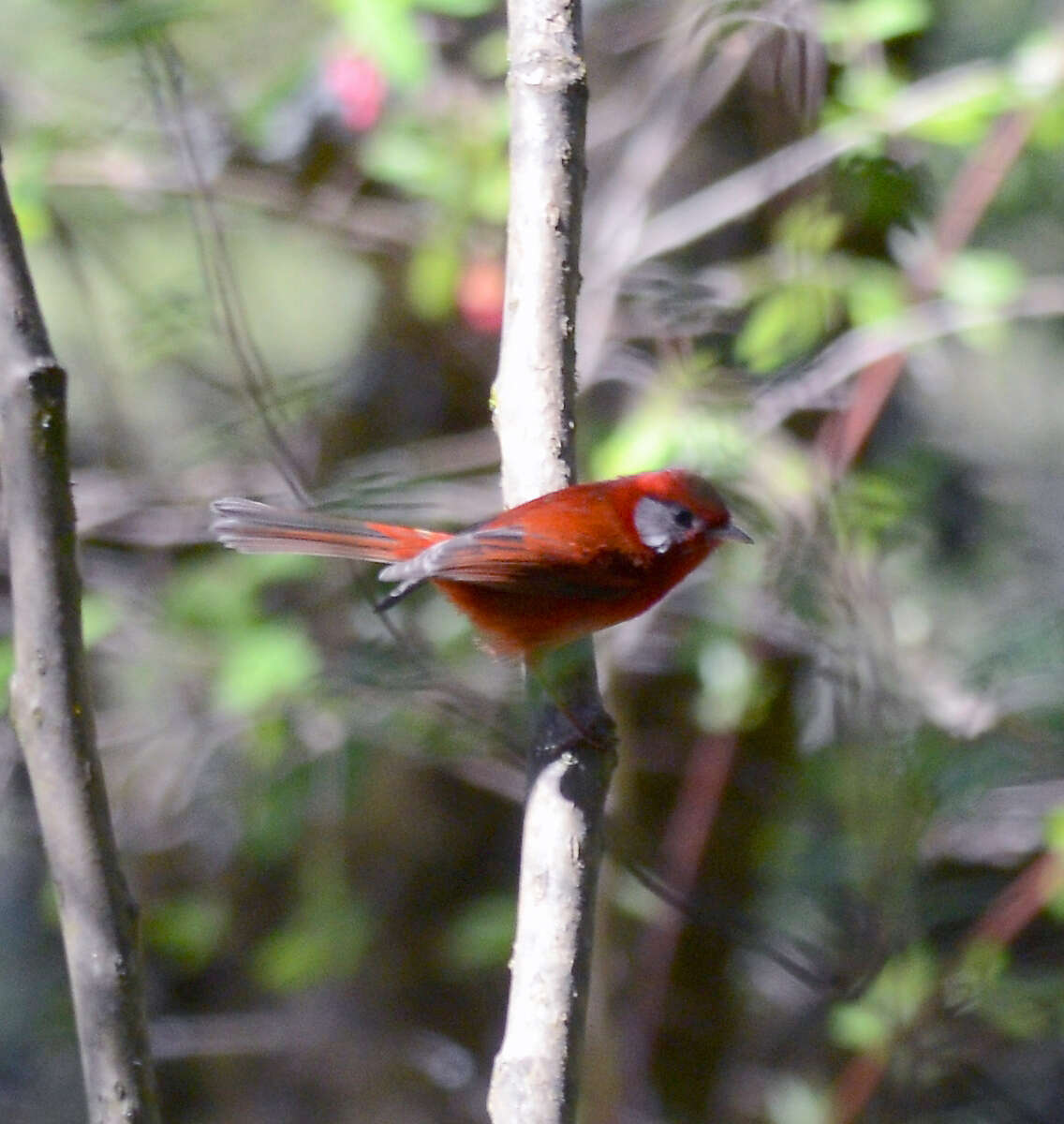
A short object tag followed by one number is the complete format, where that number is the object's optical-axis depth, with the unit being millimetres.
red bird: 5293
